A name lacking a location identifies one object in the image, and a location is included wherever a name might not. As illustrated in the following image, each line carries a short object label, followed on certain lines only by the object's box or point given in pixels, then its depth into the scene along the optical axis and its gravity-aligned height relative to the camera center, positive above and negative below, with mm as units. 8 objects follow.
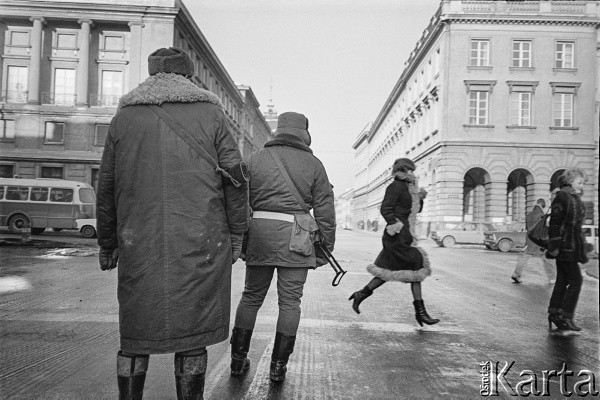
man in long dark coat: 2713 -68
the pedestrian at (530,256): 10938 -769
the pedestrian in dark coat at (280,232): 3777 -127
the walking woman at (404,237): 5703 -223
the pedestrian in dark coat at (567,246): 5562 -256
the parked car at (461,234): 28516 -833
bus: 25312 +178
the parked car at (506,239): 24953 -902
